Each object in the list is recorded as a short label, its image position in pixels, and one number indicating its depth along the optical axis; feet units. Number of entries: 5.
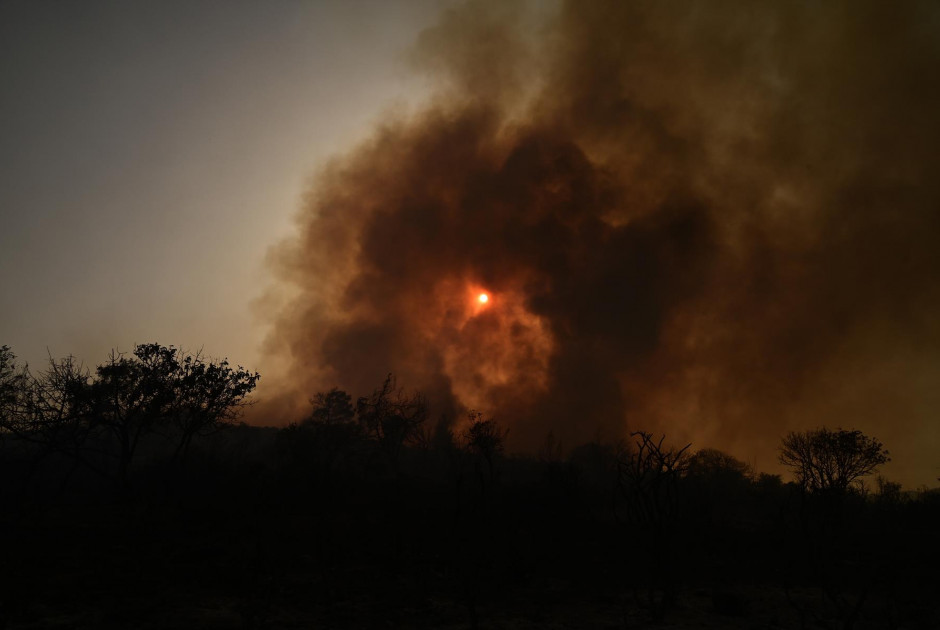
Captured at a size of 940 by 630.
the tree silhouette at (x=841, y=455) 151.02
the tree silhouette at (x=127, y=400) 96.89
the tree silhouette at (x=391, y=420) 184.80
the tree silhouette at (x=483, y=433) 143.54
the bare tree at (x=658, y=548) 50.88
